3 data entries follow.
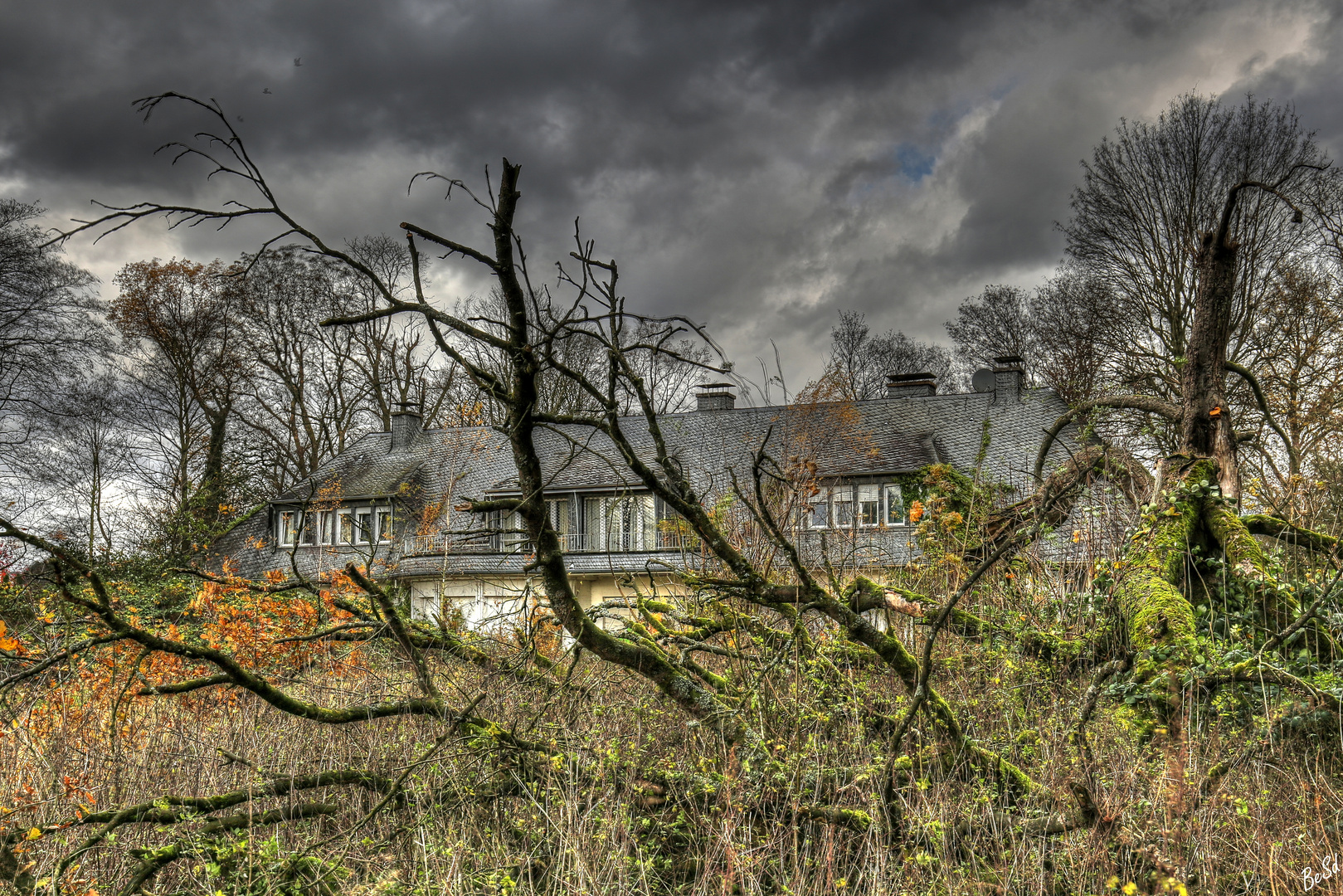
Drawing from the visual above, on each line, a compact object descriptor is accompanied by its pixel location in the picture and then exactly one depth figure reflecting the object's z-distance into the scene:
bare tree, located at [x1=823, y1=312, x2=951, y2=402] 31.27
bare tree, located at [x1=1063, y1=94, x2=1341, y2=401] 17.70
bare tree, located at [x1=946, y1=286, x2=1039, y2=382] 26.05
